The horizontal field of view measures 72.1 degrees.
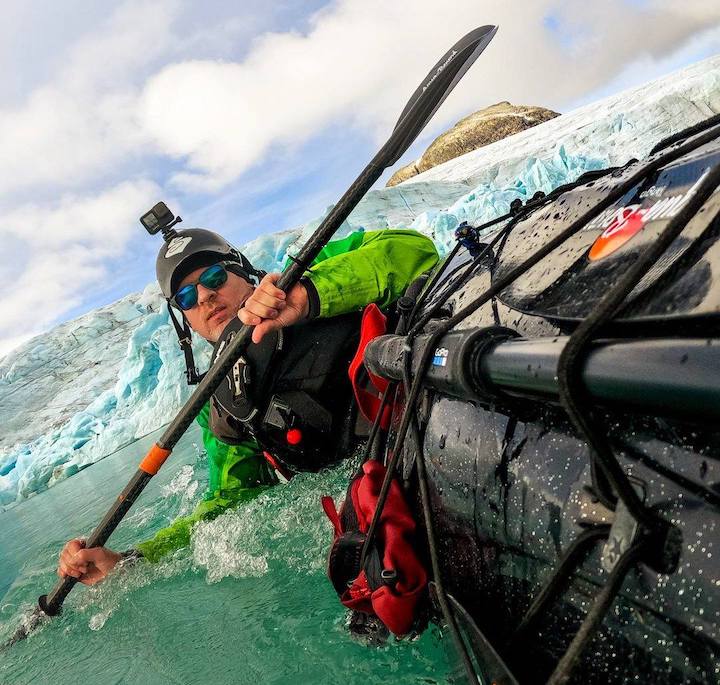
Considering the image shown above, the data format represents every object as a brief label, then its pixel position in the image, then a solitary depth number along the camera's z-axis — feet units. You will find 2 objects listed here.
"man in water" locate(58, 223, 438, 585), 7.66
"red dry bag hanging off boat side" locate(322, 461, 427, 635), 4.03
